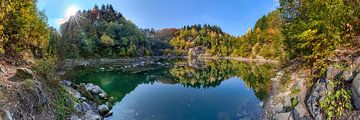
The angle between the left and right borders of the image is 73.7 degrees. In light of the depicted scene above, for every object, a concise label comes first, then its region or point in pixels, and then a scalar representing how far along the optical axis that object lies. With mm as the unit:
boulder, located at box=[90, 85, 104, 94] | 19794
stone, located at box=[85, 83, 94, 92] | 20266
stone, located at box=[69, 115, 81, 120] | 11205
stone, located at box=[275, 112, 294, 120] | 11014
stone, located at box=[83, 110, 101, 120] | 12428
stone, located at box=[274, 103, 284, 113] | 12869
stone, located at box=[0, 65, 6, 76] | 9633
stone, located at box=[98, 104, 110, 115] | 15089
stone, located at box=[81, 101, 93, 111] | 13508
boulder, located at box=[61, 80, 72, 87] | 17953
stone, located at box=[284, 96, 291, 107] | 12223
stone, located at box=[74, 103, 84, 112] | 12547
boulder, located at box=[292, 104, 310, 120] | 9610
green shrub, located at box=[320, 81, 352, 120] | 7359
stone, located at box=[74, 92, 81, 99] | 14692
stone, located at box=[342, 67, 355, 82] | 7618
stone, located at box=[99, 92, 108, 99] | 19388
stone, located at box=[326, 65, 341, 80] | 8547
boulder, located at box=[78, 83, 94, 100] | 16469
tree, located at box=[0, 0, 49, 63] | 11177
